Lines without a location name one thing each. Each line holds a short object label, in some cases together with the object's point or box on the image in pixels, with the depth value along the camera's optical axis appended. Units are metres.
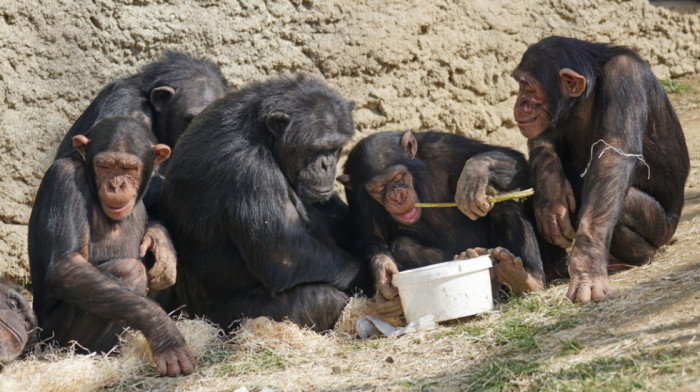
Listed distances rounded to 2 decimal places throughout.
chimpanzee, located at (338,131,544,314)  13.29
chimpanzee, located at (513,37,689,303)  12.73
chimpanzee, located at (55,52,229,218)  15.76
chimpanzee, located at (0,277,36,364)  12.13
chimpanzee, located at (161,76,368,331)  13.19
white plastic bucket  12.23
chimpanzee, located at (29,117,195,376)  12.05
